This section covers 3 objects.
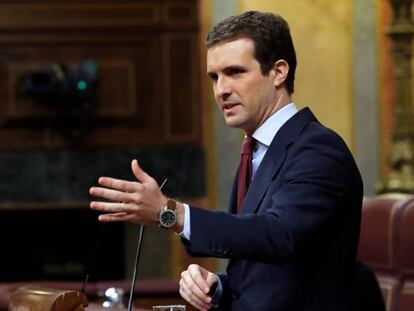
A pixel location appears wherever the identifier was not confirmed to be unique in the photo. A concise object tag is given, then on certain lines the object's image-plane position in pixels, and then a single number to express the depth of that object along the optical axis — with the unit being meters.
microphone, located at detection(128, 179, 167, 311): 4.22
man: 4.06
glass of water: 4.51
